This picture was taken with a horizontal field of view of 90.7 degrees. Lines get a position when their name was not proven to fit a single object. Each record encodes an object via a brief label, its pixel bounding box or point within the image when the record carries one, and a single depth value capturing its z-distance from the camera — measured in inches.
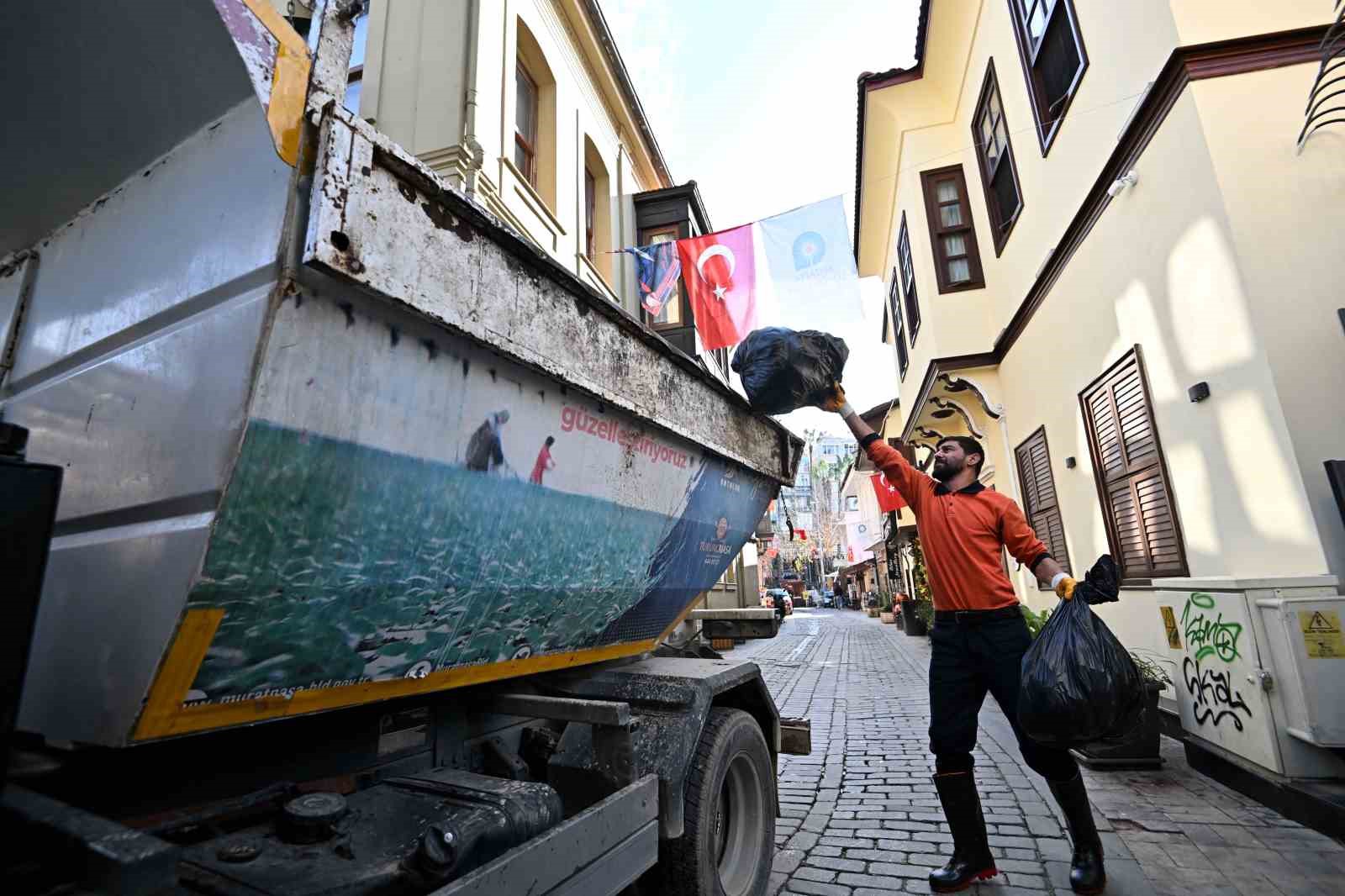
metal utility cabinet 138.5
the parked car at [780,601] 1060.2
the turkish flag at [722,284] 277.6
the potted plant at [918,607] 580.1
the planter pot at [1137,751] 180.7
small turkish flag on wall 482.6
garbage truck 55.9
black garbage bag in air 132.6
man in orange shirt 117.5
